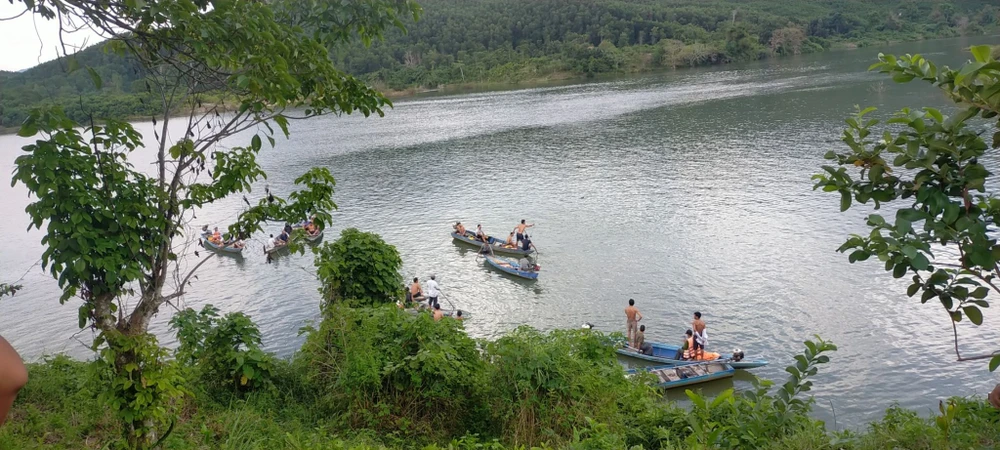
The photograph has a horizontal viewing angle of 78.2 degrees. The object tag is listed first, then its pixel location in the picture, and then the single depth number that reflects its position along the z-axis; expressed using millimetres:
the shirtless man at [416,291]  17953
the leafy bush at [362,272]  11492
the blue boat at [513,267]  20047
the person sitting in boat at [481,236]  23328
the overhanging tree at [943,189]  3178
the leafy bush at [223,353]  9406
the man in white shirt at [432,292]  18062
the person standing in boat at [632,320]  15246
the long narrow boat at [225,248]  24531
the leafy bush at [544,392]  8102
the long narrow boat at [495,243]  22266
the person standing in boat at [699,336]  13797
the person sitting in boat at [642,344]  14570
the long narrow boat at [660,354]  14214
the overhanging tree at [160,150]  5008
